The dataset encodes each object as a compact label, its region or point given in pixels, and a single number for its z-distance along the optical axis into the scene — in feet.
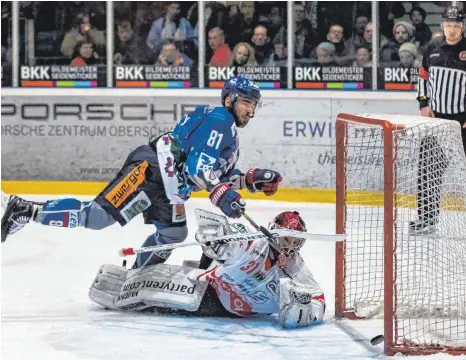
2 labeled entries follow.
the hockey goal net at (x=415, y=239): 22.65
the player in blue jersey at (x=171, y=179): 25.88
